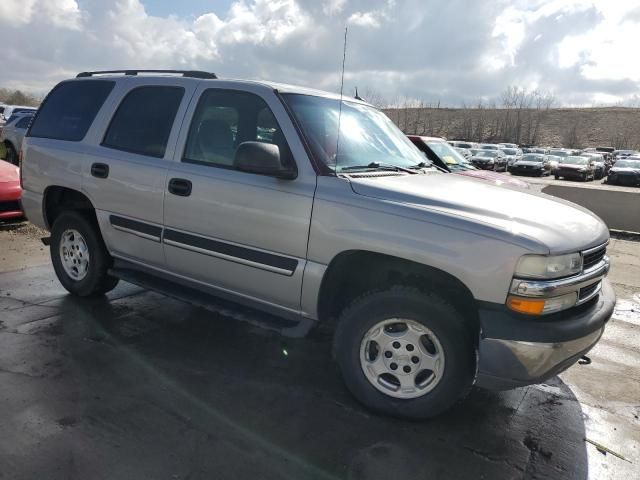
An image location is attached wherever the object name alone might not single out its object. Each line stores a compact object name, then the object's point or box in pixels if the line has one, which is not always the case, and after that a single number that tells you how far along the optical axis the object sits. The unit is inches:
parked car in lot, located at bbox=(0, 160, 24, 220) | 286.7
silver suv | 108.4
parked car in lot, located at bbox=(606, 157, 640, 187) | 1125.7
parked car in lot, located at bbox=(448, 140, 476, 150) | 1532.5
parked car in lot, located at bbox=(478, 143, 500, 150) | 1495.6
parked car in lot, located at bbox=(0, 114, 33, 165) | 618.5
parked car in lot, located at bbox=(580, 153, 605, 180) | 1322.6
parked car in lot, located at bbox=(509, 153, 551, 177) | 1231.5
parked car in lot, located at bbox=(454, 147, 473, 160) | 1227.7
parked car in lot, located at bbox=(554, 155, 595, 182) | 1156.9
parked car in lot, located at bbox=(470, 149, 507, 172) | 1227.2
